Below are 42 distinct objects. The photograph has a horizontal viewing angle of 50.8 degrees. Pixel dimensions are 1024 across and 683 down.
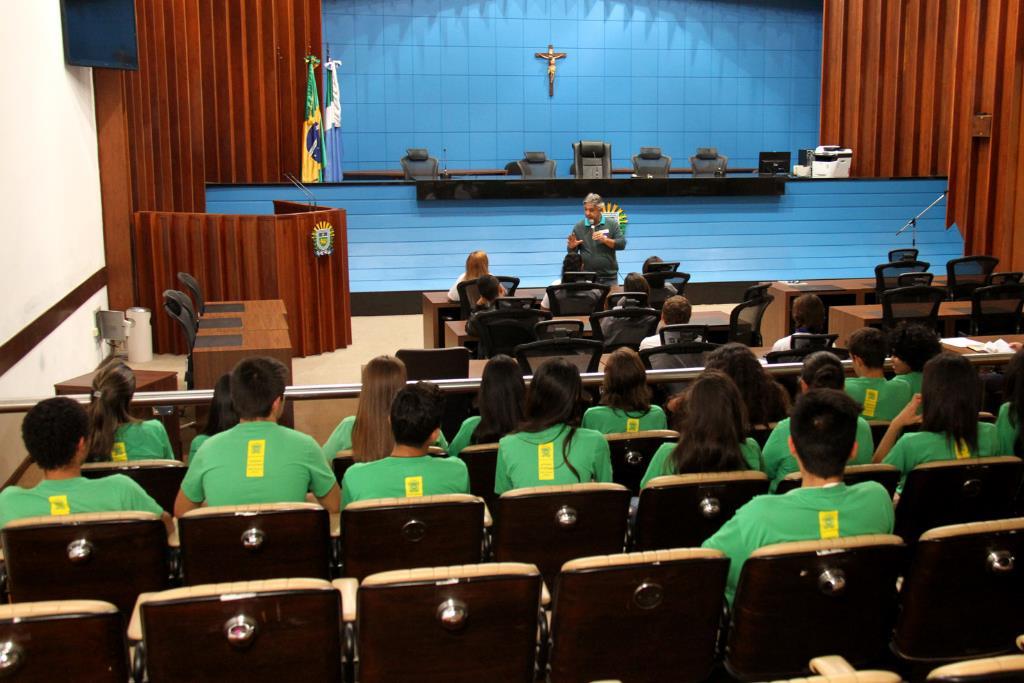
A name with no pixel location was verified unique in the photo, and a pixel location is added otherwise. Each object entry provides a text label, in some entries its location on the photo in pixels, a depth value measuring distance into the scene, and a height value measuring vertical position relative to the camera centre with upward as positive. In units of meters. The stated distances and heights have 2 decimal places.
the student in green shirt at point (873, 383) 4.55 -0.75
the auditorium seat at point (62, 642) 2.20 -0.89
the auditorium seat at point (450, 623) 2.31 -0.91
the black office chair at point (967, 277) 9.44 -0.65
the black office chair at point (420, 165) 14.09 +0.56
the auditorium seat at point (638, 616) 2.46 -0.95
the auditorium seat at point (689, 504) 3.12 -0.86
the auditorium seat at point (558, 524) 2.96 -0.88
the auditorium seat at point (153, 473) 3.53 -0.86
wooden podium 9.65 -0.51
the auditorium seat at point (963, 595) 2.68 -0.99
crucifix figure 16.55 +2.22
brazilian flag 12.85 +0.86
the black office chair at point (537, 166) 14.48 +0.55
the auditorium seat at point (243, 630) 2.23 -0.89
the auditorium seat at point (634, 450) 3.90 -0.88
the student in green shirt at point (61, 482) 3.01 -0.77
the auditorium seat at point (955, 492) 3.29 -0.88
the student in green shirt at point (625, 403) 4.19 -0.77
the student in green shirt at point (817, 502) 2.76 -0.76
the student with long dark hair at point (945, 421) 3.64 -0.73
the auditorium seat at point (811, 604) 2.55 -0.96
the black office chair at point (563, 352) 5.65 -0.77
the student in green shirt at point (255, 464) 3.33 -0.79
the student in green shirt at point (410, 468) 3.21 -0.77
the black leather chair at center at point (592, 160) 13.71 +0.59
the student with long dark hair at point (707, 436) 3.42 -0.73
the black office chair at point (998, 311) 8.20 -0.82
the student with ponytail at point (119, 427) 3.83 -0.78
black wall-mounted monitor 8.31 +1.44
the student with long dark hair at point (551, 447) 3.47 -0.77
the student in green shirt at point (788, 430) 3.74 -0.80
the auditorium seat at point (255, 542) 2.82 -0.88
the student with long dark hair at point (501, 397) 3.98 -0.70
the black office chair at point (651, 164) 14.38 +0.57
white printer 13.63 +0.53
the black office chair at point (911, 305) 7.92 -0.74
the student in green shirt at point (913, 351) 4.68 -0.63
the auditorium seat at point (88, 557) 2.71 -0.88
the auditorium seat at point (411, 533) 2.87 -0.87
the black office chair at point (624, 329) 6.78 -0.76
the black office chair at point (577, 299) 7.91 -0.68
